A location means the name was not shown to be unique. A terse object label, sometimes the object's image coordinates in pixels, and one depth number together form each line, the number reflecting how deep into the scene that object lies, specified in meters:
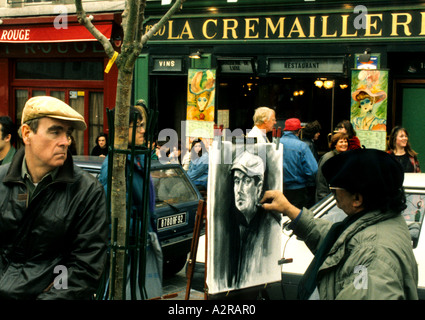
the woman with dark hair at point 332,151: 7.24
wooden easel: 4.21
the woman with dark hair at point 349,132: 8.06
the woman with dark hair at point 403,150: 8.37
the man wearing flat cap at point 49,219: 2.61
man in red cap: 6.93
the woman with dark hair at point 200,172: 7.92
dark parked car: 6.47
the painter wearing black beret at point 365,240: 2.26
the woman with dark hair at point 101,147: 12.42
